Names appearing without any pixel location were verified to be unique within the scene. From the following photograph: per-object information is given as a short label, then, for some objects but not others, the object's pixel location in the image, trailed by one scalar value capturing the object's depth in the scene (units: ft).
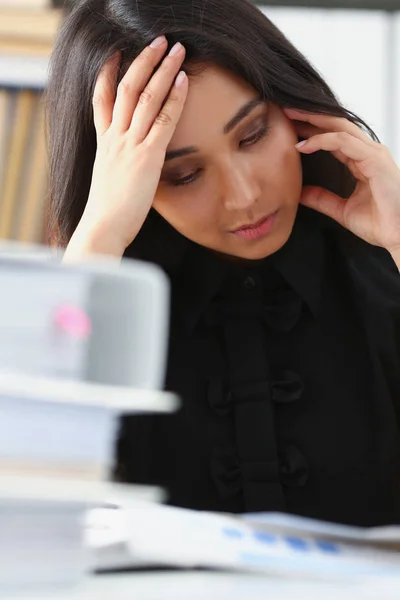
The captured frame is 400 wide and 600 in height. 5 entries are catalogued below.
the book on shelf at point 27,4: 5.08
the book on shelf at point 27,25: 4.98
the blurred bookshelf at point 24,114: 4.99
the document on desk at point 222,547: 2.64
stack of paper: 2.17
